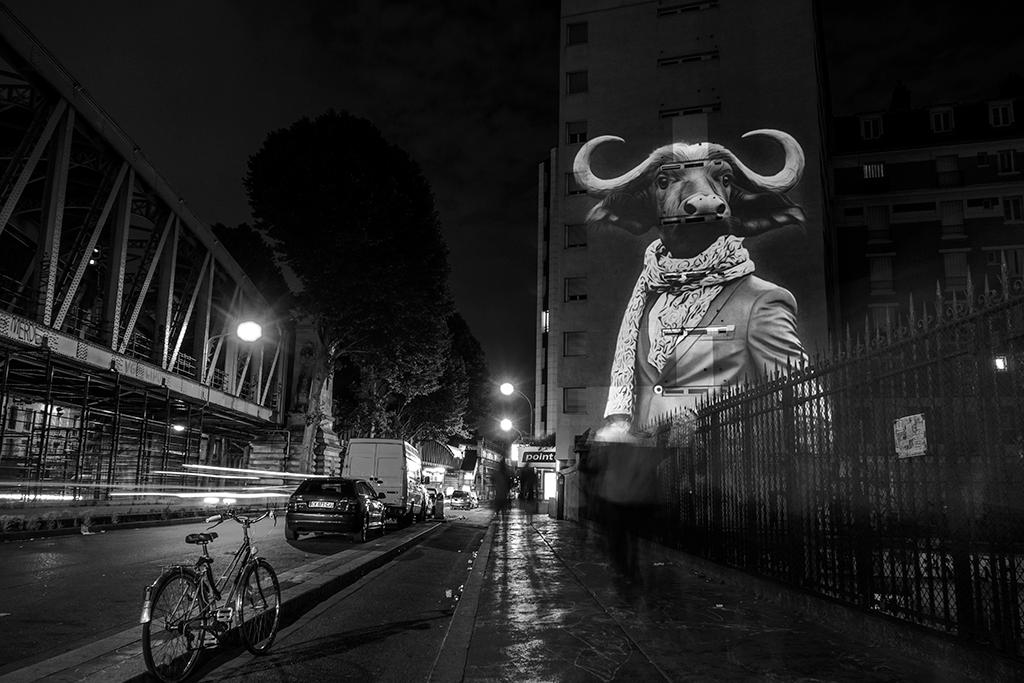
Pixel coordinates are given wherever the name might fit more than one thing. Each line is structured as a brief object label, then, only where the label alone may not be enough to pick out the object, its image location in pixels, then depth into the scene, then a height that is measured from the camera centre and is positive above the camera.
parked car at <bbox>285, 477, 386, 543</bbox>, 17.41 -0.82
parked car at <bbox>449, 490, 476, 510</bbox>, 50.75 -1.72
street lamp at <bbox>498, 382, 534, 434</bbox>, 29.98 +3.45
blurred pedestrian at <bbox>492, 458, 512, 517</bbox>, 22.73 -0.30
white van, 25.88 +0.17
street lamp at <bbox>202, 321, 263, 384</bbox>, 21.73 +4.04
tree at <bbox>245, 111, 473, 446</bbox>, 32.25 +10.27
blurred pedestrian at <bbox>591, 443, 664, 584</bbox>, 13.91 -0.45
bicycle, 5.14 -1.02
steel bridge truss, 19.02 +7.80
